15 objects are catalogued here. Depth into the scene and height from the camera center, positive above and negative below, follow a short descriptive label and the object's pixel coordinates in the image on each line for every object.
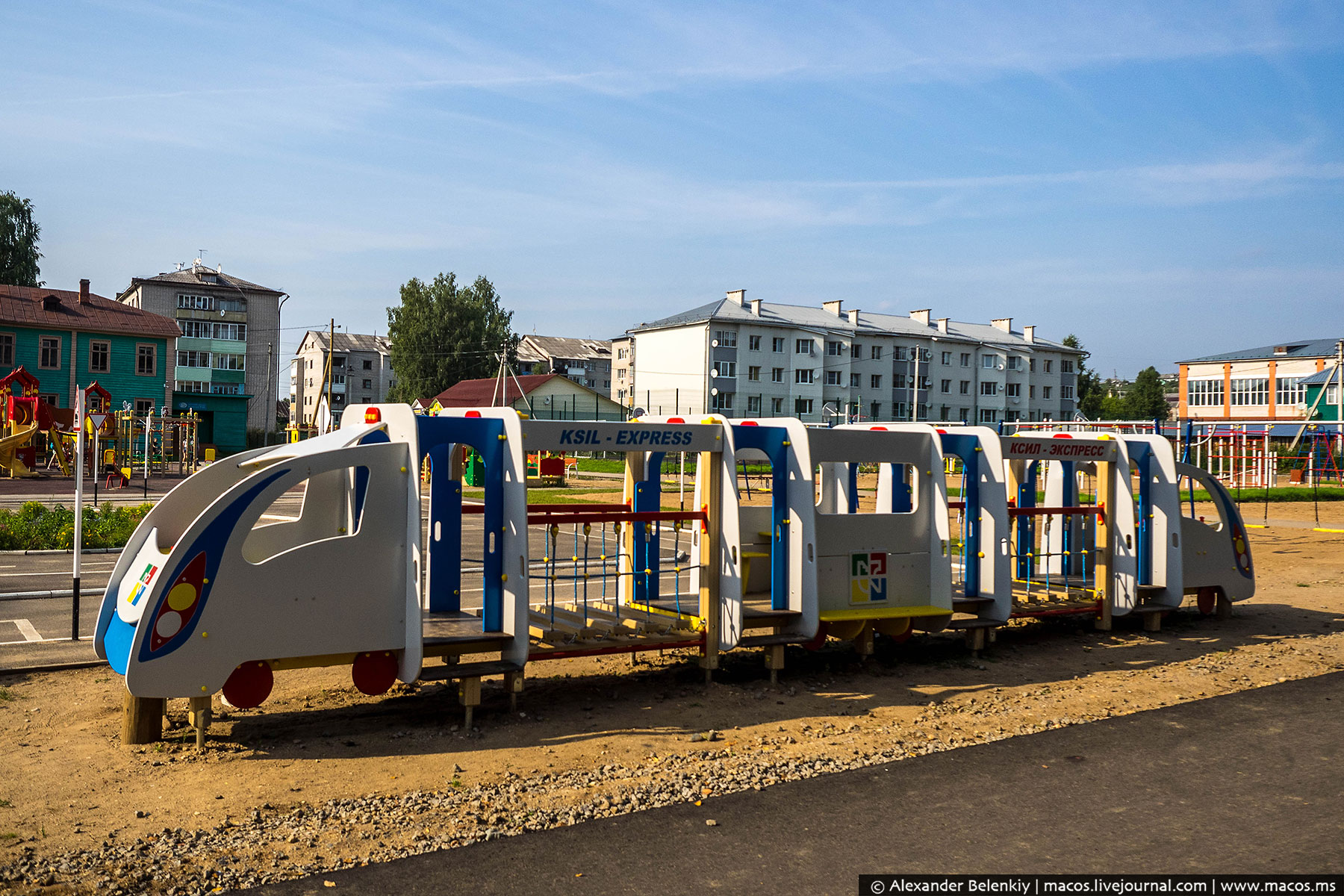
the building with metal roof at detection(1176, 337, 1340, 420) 77.12 +6.89
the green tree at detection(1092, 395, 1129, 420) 112.07 +6.58
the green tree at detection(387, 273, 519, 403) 78.62 +9.43
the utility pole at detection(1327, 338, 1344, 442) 42.53 +4.42
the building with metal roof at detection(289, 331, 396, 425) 99.12 +8.55
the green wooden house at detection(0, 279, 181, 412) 51.66 +5.78
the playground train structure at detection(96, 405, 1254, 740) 7.34 -0.86
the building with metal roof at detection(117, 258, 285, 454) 62.66 +7.93
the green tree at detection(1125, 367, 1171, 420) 110.09 +7.68
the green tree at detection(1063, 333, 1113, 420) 111.94 +8.27
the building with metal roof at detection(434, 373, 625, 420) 71.19 +4.52
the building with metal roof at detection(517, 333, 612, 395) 105.38 +10.64
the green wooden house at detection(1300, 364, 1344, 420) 70.31 +5.11
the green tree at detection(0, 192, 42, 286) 67.75 +14.10
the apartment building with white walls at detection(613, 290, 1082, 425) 71.44 +7.40
